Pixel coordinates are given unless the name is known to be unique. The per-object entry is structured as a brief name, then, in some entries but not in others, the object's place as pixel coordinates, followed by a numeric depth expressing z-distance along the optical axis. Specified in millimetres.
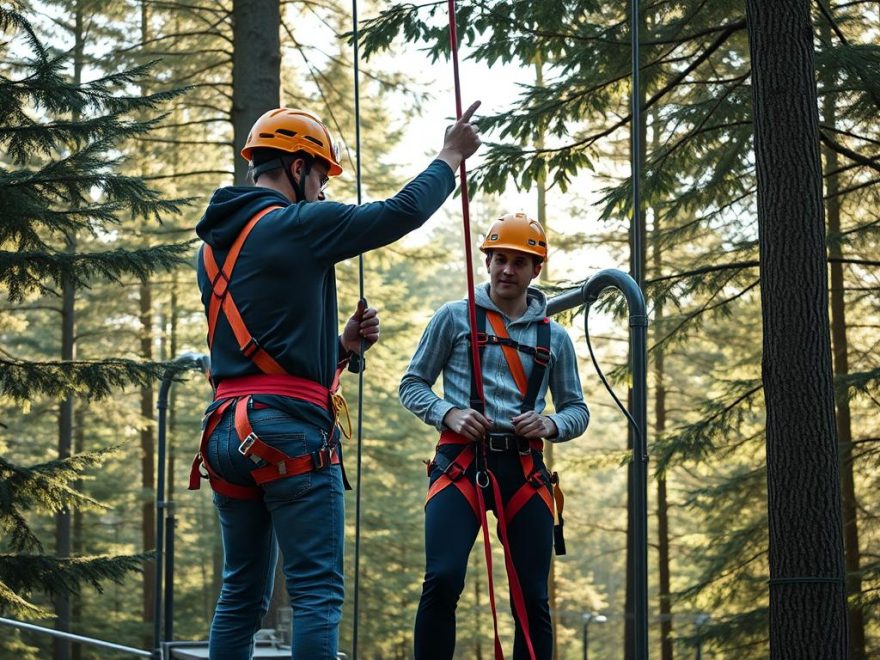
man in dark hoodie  3598
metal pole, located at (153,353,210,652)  8148
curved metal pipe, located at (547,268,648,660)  4051
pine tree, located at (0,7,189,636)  8469
